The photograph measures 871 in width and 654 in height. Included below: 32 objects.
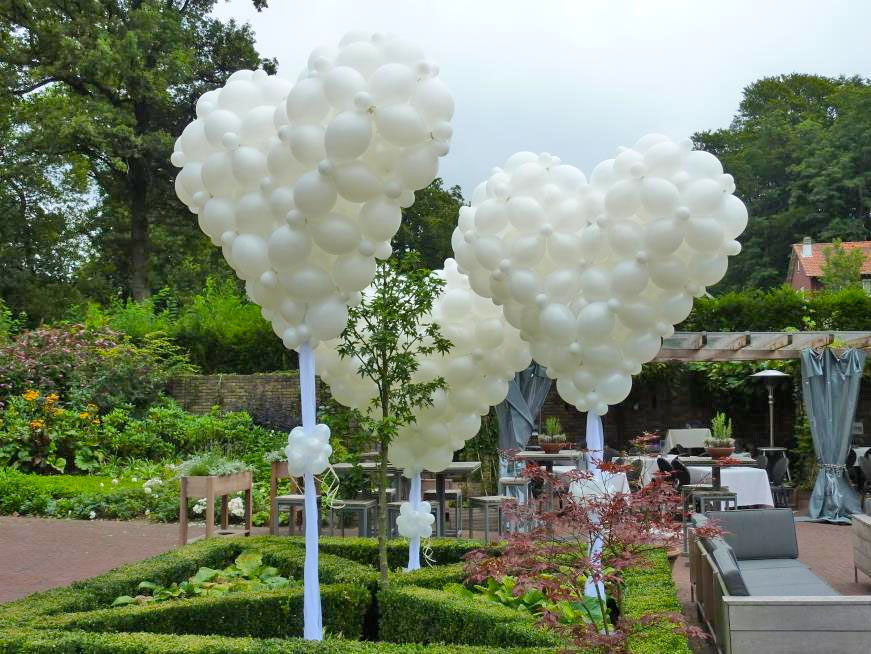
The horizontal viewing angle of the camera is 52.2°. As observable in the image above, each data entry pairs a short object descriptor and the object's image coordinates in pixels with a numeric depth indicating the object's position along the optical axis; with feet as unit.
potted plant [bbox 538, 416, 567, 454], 36.40
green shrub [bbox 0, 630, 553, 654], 14.05
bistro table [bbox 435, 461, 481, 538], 28.32
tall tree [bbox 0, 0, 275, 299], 66.08
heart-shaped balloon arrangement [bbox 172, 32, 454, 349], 15.47
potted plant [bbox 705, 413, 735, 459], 33.04
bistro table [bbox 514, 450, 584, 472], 34.17
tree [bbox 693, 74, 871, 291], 105.29
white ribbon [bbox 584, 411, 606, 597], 19.02
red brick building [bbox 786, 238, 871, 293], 104.59
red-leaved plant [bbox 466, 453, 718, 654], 12.41
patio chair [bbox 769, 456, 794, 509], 36.29
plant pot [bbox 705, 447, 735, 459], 32.89
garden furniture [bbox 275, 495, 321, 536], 29.07
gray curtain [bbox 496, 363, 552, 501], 33.04
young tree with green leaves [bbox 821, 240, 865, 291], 91.45
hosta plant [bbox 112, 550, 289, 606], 19.48
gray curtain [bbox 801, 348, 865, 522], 36.63
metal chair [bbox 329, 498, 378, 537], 27.61
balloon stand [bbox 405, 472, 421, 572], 21.63
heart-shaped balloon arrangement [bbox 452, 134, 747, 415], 17.70
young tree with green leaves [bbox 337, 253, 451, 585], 19.53
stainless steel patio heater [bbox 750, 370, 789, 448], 43.47
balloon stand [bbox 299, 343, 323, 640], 16.25
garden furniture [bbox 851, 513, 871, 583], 24.32
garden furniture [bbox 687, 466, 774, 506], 33.06
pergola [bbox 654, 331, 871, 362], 39.63
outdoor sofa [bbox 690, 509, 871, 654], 15.25
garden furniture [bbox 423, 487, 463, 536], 30.35
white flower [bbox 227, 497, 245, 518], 33.83
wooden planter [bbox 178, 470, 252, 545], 26.45
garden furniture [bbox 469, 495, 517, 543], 28.32
